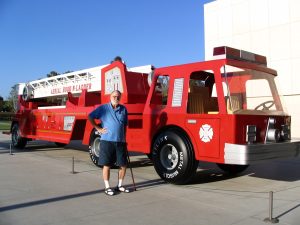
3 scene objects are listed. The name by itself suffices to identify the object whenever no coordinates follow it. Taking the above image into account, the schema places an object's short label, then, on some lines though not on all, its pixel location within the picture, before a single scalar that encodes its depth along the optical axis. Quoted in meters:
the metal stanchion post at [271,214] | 4.24
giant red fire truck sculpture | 5.63
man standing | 5.50
